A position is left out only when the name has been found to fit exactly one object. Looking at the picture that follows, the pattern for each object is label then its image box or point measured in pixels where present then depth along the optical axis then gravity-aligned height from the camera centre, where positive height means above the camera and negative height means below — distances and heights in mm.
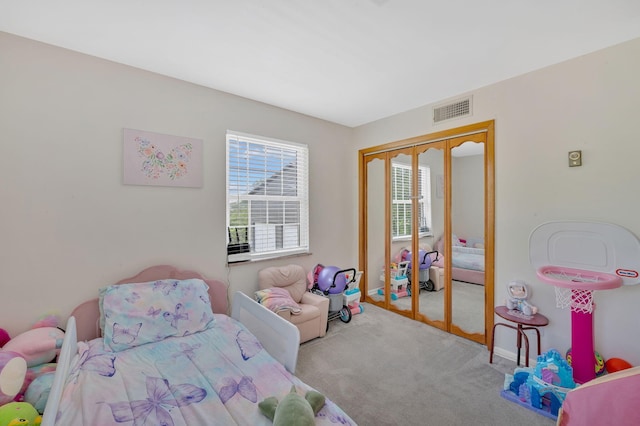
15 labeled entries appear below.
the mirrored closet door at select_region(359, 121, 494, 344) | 2848 -185
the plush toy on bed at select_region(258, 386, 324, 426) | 1092 -842
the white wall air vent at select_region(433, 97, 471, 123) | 2916 +1148
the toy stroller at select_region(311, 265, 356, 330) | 3234 -911
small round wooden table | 2256 -918
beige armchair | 2792 -988
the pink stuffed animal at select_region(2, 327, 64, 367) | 1687 -836
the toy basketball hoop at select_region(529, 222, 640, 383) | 1966 -420
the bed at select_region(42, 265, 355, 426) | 1281 -935
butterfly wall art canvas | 2340 +504
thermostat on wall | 2225 +447
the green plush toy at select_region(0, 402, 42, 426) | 1226 -939
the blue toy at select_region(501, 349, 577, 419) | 1873 -1249
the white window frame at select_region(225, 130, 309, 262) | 2998 +215
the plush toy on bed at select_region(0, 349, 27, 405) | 1366 -850
